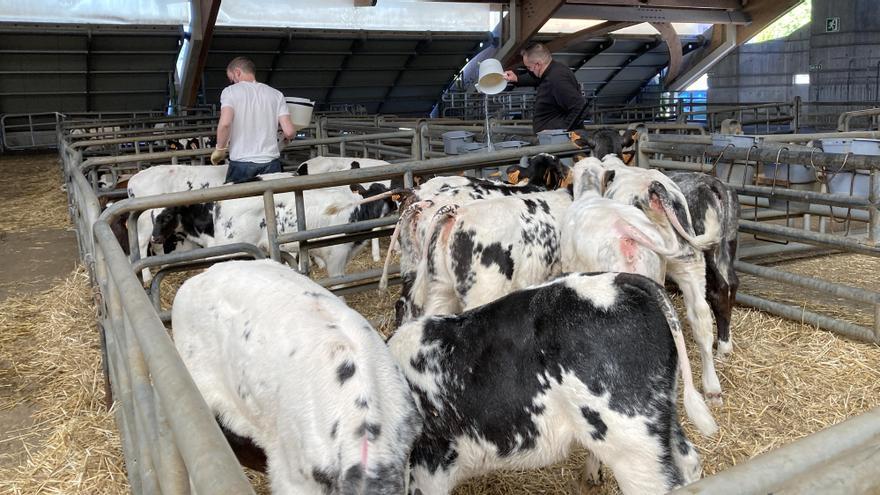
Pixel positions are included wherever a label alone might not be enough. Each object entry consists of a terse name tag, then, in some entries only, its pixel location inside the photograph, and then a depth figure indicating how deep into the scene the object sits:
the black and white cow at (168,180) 6.68
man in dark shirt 6.28
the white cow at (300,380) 1.79
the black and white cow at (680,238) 3.78
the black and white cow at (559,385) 2.25
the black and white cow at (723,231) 4.33
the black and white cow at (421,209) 4.03
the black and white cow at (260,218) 5.46
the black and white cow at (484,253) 3.66
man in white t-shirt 5.75
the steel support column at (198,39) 12.91
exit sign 18.06
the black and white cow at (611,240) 3.24
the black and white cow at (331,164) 7.27
